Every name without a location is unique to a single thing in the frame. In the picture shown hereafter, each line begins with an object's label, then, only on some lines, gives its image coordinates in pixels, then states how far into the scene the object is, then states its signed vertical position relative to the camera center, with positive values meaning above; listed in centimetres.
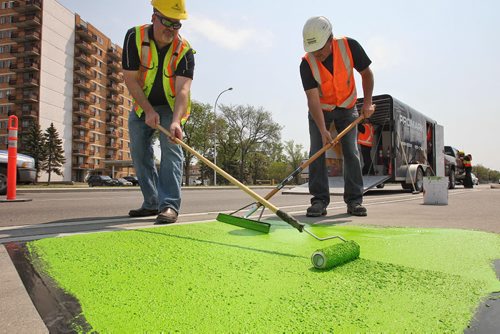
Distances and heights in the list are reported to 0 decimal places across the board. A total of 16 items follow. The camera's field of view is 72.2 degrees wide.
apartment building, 4731 +1498
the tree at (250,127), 4948 +778
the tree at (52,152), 4706 +398
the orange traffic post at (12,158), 553 +36
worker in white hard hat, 360 +96
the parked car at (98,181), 3903 -7
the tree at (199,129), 4997 +753
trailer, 916 +95
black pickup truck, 1498 +70
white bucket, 546 -18
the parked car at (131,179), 4460 +18
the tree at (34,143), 4531 +499
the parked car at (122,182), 4316 -22
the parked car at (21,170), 767 +24
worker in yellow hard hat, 308 +87
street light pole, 3788 +978
